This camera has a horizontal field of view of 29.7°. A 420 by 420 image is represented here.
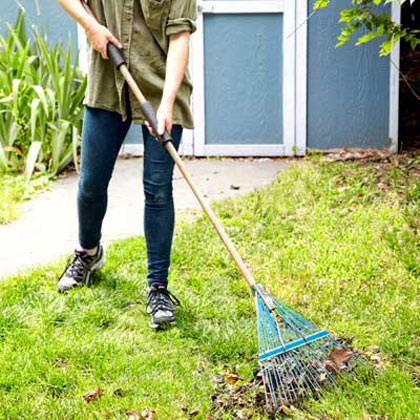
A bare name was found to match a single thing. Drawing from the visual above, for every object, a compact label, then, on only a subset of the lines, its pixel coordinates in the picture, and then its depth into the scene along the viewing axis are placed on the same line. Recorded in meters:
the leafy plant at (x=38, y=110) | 6.10
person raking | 3.18
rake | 2.70
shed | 6.64
